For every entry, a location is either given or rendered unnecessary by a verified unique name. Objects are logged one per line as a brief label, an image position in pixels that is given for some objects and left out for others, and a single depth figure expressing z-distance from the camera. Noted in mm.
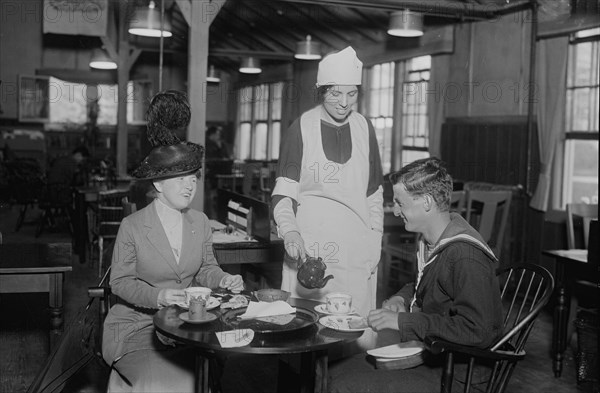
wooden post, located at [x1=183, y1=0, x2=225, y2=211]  5914
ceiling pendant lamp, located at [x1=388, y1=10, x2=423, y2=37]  7831
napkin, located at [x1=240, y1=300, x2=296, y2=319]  2621
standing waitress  3344
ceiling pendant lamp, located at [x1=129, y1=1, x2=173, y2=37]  7289
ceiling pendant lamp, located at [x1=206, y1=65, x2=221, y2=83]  14405
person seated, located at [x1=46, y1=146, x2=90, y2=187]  9094
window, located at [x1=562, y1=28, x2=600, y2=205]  6983
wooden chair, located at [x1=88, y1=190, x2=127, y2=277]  6863
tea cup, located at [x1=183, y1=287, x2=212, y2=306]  2662
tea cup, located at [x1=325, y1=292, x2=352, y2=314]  2686
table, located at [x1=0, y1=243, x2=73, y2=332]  3812
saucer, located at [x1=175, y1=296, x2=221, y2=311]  2652
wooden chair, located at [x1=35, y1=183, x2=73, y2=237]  9227
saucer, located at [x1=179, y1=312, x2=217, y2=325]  2463
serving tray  2457
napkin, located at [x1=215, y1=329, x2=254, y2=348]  2303
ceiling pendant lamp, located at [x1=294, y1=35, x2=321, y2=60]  10422
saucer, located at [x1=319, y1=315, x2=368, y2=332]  2517
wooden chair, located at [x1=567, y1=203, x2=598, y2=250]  5582
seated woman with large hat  2836
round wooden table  2307
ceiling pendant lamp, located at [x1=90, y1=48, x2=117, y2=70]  9938
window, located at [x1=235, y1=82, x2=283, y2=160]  15641
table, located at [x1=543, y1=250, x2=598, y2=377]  4488
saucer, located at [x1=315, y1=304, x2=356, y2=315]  2695
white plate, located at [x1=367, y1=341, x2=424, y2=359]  2527
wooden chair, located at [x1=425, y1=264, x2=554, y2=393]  2359
